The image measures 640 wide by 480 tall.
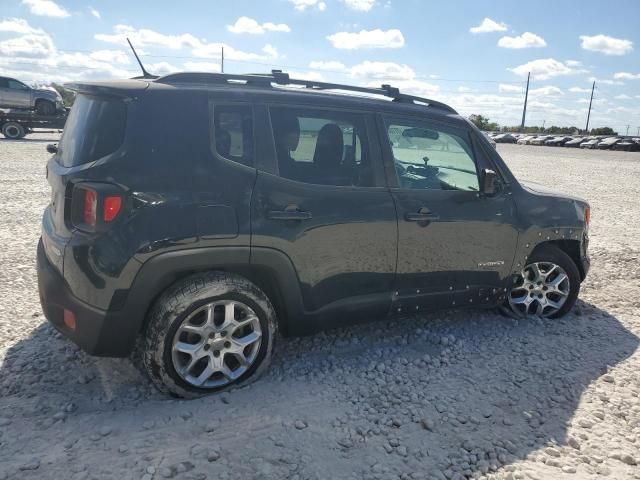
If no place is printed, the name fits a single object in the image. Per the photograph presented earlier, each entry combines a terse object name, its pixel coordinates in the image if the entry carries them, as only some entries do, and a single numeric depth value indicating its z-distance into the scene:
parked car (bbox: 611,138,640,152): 47.16
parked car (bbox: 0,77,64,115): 21.78
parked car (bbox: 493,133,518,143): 56.65
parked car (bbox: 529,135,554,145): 57.56
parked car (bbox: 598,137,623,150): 49.03
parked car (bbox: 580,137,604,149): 50.59
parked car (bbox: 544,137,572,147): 55.25
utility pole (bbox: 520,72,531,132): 86.84
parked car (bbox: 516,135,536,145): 58.37
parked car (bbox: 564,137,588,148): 53.91
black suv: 2.81
